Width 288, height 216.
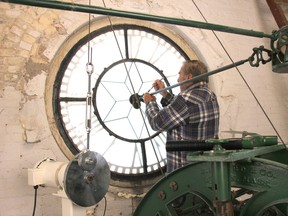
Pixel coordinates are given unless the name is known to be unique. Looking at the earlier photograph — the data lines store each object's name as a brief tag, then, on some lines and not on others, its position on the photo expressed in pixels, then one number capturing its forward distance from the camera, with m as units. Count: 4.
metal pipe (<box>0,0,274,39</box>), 1.10
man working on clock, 1.90
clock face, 2.23
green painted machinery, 1.15
